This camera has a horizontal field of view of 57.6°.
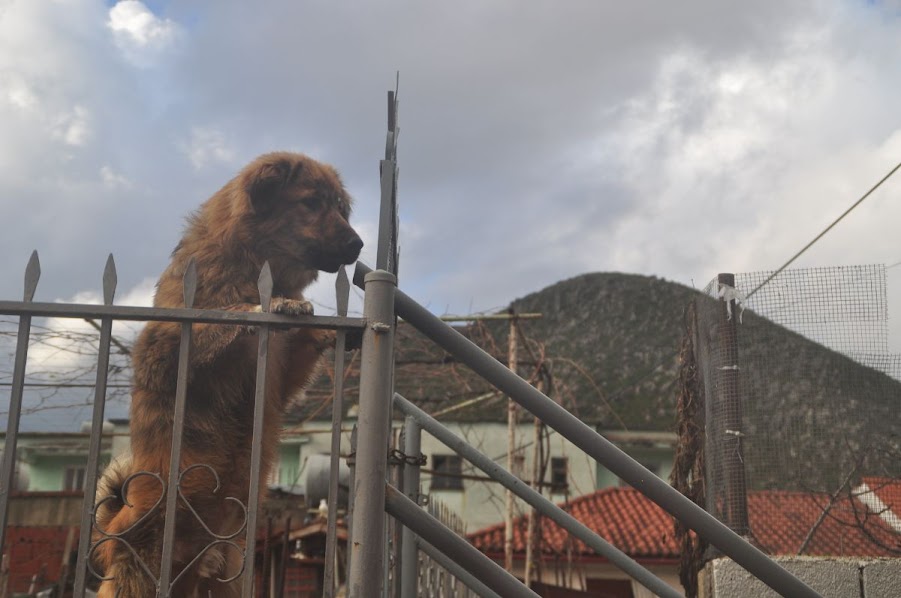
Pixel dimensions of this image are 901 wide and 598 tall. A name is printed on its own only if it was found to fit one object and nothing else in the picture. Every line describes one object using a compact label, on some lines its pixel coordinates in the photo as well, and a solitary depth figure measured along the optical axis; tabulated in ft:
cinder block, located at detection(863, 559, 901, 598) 13.00
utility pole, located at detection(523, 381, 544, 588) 37.54
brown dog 9.89
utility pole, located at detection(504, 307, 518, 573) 38.81
